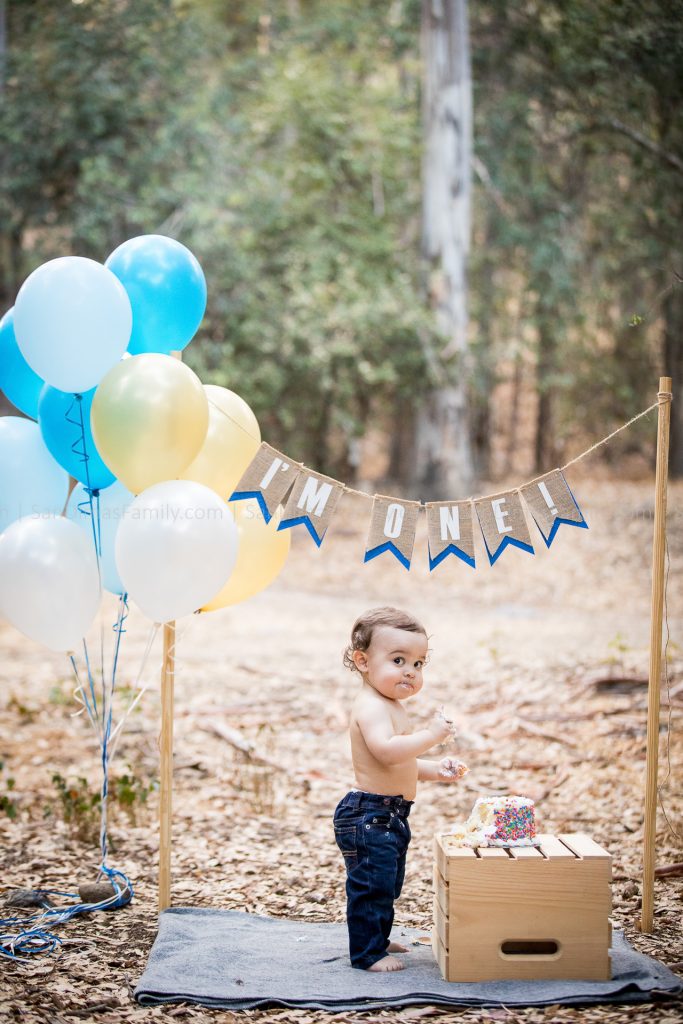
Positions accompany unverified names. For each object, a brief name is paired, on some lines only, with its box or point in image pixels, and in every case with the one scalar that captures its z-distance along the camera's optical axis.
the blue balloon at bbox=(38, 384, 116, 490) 3.80
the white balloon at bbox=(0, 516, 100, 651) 3.60
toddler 3.40
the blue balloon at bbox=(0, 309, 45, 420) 3.97
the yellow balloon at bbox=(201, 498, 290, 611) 3.95
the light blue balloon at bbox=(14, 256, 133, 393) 3.52
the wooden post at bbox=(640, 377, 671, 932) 3.69
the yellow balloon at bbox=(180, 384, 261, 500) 3.88
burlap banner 3.79
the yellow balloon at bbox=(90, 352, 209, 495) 3.45
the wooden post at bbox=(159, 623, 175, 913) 3.91
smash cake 3.45
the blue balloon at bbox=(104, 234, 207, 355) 3.86
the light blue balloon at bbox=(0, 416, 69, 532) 3.91
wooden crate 3.26
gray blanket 3.14
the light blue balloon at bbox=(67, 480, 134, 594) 4.03
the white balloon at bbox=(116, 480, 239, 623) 3.39
